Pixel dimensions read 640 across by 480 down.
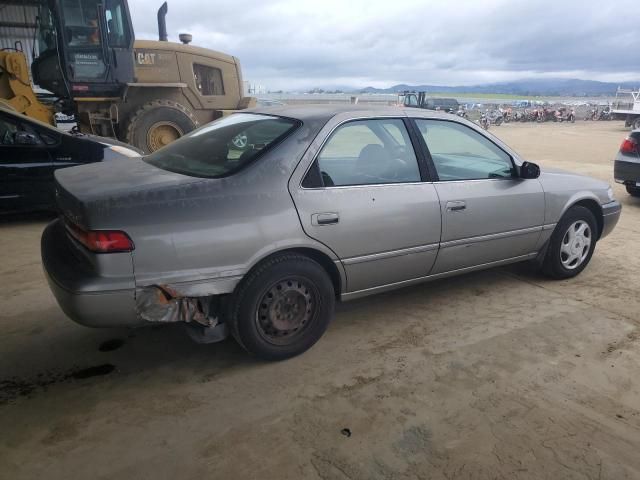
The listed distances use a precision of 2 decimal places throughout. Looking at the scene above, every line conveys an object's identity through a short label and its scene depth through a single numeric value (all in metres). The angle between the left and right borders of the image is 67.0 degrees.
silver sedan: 2.53
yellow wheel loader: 8.48
